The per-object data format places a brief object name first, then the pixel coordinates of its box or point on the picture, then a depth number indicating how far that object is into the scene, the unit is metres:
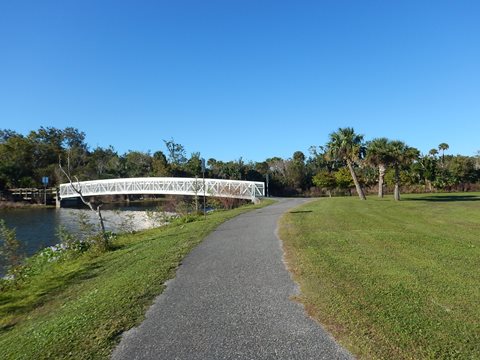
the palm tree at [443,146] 60.38
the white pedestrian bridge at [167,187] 34.26
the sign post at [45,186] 58.03
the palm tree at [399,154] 29.25
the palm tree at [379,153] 29.41
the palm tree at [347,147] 30.94
